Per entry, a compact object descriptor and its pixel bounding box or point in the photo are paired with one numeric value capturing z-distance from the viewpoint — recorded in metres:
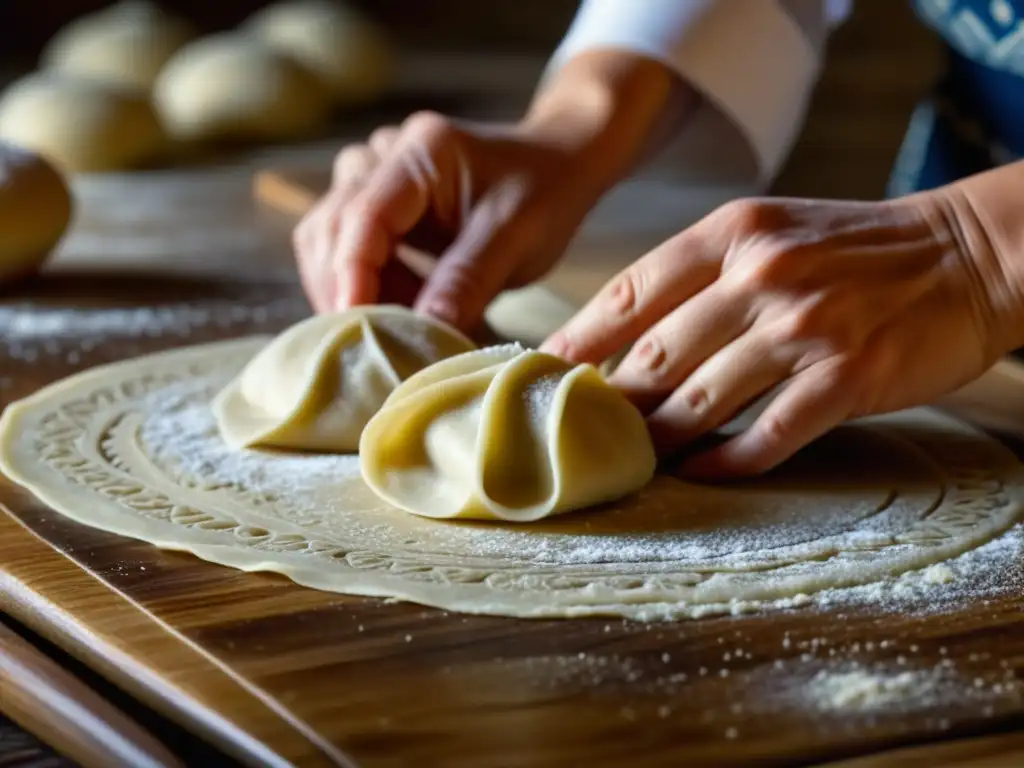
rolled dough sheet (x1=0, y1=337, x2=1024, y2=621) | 0.75
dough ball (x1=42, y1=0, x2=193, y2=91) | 1.60
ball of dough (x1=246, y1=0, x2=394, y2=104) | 1.61
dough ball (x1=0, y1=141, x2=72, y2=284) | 1.03
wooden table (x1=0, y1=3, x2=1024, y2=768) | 0.68
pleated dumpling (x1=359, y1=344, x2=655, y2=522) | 0.79
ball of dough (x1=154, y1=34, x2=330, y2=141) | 1.43
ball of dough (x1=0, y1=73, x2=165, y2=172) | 1.26
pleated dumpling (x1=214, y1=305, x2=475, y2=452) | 0.85
